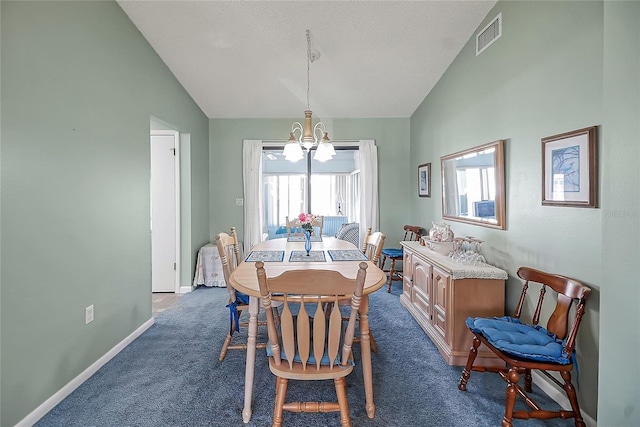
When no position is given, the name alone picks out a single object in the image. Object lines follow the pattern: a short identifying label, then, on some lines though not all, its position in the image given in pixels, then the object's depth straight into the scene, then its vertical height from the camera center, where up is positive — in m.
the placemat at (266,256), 2.49 -0.39
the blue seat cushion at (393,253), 4.26 -0.60
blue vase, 2.65 -0.27
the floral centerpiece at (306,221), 2.74 -0.10
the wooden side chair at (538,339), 1.59 -0.73
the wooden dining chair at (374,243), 2.48 -0.29
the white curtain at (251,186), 4.84 +0.38
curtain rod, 4.89 +1.09
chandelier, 2.54 +0.54
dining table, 1.75 -0.41
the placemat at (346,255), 2.48 -0.38
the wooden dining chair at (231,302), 2.36 -0.72
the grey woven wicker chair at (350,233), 4.41 -0.33
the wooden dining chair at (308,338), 1.41 -0.63
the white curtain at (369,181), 4.89 +0.45
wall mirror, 2.53 +0.23
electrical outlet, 2.19 -0.75
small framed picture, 4.14 +0.41
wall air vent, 2.53 +1.51
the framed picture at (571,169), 1.67 +0.24
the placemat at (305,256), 2.45 -0.39
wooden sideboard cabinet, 2.29 -0.70
